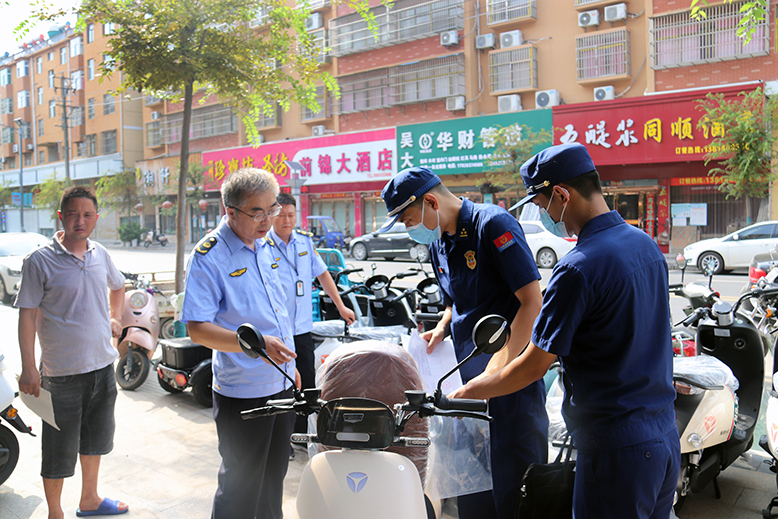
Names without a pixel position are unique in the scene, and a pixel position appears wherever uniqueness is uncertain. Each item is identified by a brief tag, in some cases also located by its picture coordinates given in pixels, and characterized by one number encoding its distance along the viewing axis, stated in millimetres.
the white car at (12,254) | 13094
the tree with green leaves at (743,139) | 16328
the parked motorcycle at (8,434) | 3629
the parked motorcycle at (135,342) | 5891
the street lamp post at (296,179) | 20906
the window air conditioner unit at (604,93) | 20422
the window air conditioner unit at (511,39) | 22594
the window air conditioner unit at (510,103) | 22203
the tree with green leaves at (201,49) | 6125
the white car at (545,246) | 16594
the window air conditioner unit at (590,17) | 20766
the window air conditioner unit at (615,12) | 20188
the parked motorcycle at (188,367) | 5297
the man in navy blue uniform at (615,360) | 1861
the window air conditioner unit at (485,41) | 23166
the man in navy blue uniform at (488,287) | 2602
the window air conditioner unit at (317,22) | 28984
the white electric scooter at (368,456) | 1772
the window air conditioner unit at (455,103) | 23828
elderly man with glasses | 2561
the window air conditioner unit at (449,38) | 23725
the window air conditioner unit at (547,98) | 21312
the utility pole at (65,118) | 26864
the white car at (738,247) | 14008
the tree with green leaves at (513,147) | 20297
